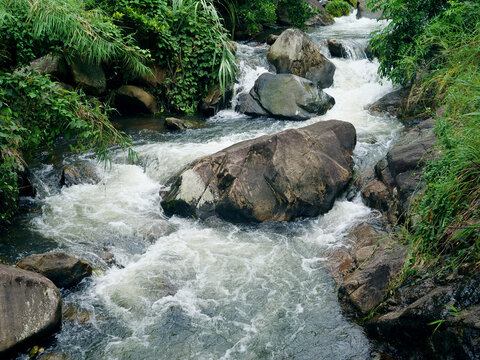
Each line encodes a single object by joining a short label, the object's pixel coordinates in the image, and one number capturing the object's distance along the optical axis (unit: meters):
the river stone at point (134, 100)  9.62
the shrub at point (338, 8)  18.47
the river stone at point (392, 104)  9.21
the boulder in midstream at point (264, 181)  6.02
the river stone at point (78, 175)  6.99
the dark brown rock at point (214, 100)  9.95
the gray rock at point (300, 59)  10.86
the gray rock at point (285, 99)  9.38
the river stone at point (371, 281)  4.09
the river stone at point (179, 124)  9.00
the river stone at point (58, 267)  4.60
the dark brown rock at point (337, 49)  12.10
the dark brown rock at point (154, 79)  9.93
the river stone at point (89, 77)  9.00
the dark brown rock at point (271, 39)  12.71
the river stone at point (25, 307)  3.75
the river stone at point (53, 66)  8.43
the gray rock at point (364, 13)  17.75
